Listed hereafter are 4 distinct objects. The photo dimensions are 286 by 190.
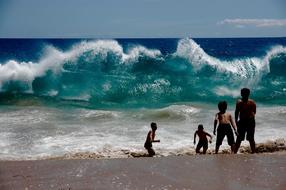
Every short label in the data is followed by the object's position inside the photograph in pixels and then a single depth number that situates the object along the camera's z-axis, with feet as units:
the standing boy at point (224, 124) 52.95
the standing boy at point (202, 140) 57.77
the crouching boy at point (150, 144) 58.39
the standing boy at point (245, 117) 52.13
